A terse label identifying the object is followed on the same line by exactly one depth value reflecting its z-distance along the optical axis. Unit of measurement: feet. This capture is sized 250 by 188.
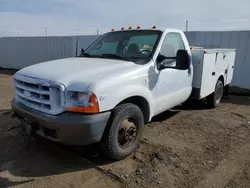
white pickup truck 9.18
